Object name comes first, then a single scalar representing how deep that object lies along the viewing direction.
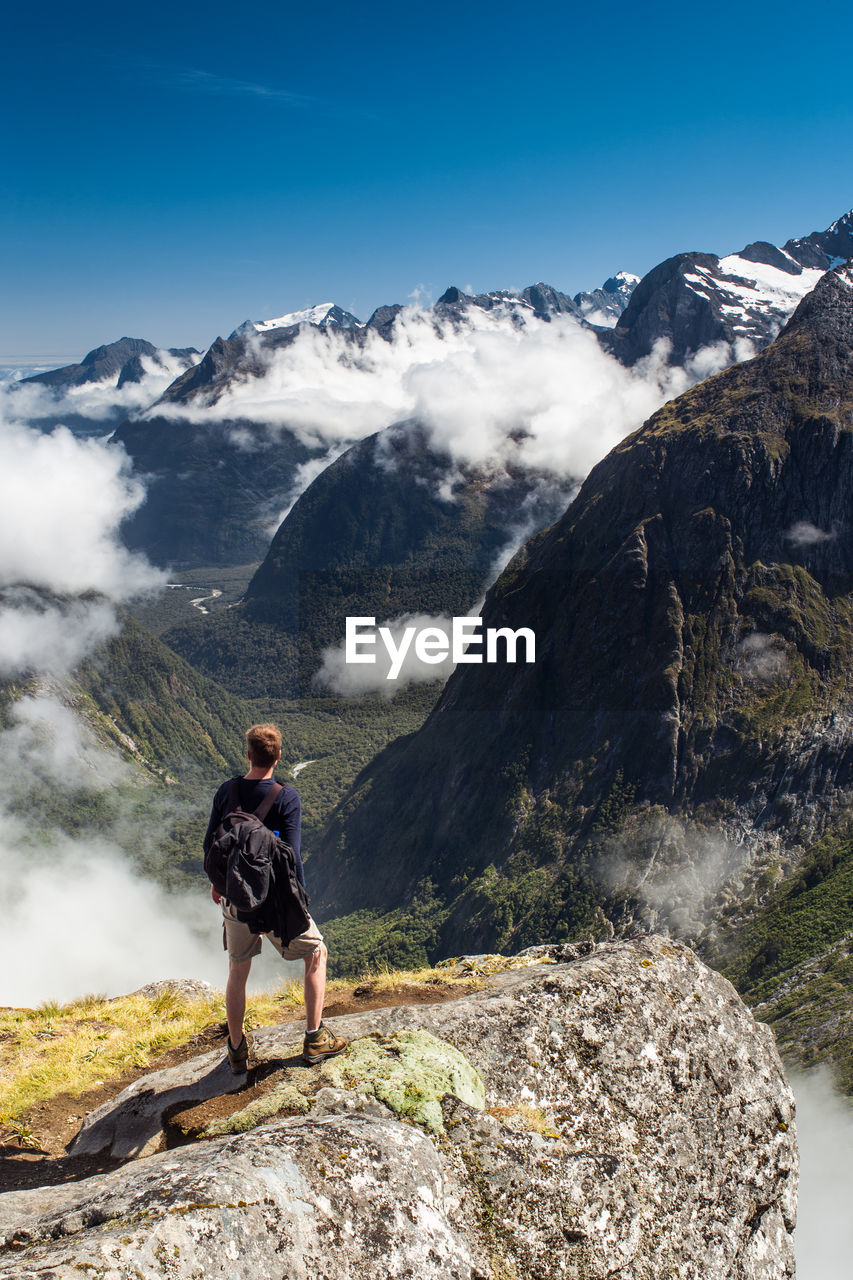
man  10.69
